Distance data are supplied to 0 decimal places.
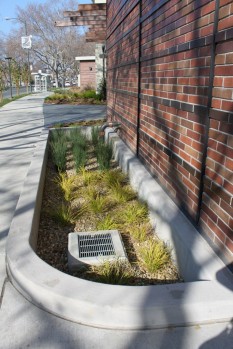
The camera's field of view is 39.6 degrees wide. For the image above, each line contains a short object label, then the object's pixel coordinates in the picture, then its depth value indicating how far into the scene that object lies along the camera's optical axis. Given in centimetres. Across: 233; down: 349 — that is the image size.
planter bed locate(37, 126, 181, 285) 266
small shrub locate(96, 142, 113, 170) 510
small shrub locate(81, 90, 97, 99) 1936
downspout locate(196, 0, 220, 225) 225
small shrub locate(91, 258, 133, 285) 246
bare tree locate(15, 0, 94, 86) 4991
